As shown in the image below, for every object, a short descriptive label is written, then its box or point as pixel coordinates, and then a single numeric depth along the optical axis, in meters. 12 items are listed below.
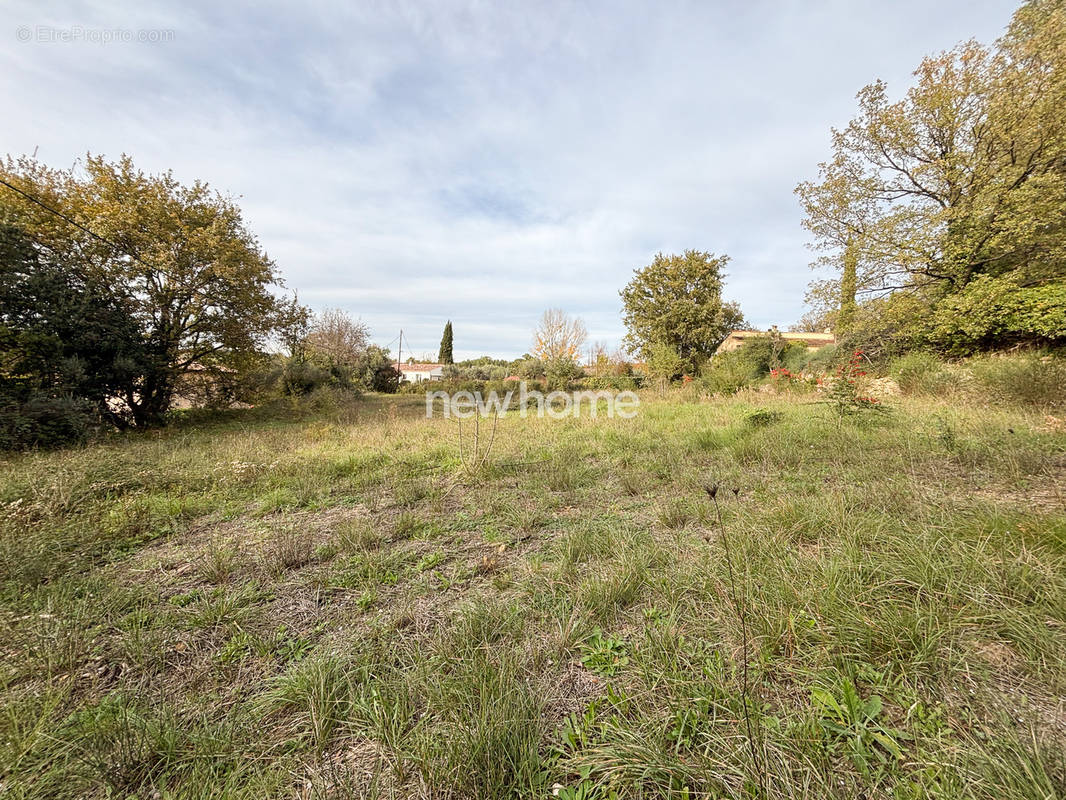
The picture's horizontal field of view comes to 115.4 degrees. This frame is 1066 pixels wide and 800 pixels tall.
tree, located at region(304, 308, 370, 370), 21.41
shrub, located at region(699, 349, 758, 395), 10.96
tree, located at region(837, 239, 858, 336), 10.03
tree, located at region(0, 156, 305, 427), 8.32
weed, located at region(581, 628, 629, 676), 1.48
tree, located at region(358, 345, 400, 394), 21.86
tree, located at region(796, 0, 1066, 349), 7.56
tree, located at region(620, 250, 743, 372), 16.61
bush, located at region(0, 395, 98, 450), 5.54
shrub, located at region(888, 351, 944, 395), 7.30
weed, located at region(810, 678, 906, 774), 1.03
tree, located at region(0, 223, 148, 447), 5.95
